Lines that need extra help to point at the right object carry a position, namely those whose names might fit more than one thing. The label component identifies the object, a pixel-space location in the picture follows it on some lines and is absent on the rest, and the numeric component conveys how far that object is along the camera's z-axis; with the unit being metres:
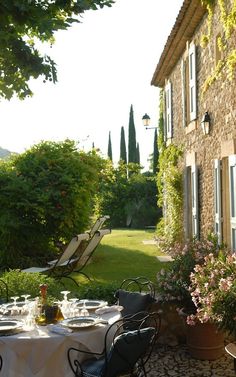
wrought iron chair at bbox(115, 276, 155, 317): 5.29
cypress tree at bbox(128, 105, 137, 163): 41.31
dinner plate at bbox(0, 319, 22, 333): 4.12
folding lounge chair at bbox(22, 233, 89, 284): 8.49
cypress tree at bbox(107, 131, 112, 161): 48.01
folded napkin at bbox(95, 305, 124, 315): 4.79
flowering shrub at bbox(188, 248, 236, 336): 4.47
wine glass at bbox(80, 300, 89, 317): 4.67
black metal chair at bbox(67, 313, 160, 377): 3.79
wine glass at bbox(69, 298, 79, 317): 4.63
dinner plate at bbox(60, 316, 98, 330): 4.17
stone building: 7.61
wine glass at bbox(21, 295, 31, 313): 4.76
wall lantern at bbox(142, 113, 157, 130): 19.02
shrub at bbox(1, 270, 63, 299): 6.18
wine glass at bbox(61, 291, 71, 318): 4.63
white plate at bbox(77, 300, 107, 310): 4.93
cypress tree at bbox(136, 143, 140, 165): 41.69
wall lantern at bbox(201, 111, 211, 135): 8.98
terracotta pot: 5.36
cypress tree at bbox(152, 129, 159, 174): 29.53
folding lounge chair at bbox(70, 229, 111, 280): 9.45
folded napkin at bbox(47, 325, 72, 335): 4.09
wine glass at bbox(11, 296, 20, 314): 4.78
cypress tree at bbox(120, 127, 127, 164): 43.22
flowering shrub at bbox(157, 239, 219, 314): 5.79
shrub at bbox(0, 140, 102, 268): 10.27
